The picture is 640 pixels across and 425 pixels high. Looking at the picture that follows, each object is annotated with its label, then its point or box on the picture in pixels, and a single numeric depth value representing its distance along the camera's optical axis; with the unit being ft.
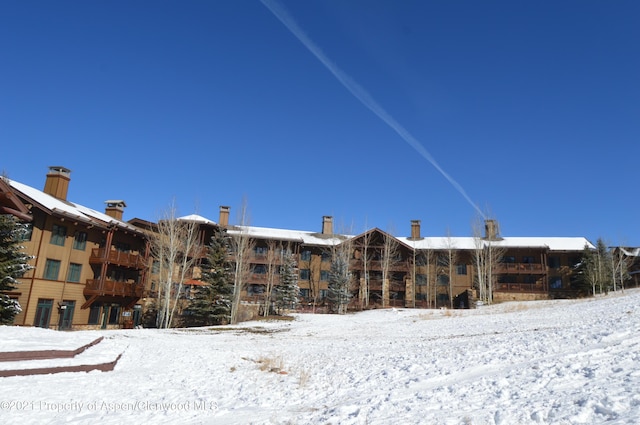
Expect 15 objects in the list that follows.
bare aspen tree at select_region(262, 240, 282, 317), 135.20
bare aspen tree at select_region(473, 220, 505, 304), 141.49
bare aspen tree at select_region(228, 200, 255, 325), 120.37
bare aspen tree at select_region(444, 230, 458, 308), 148.05
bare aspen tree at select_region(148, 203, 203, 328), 115.96
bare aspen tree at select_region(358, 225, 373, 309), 145.79
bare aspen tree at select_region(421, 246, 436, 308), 150.26
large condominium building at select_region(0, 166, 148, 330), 95.09
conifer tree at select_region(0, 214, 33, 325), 75.20
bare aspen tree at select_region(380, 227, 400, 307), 147.33
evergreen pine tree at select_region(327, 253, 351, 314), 133.18
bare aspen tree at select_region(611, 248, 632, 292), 148.05
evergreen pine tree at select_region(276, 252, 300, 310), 130.93
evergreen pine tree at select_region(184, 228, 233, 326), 118.52
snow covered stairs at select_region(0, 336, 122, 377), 31.99
